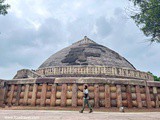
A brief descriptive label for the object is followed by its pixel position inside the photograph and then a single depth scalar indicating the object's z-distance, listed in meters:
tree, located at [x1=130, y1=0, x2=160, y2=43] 13.41
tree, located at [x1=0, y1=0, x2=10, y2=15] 18.62
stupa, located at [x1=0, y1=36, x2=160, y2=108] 9.70
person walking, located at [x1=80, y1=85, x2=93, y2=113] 7.93
